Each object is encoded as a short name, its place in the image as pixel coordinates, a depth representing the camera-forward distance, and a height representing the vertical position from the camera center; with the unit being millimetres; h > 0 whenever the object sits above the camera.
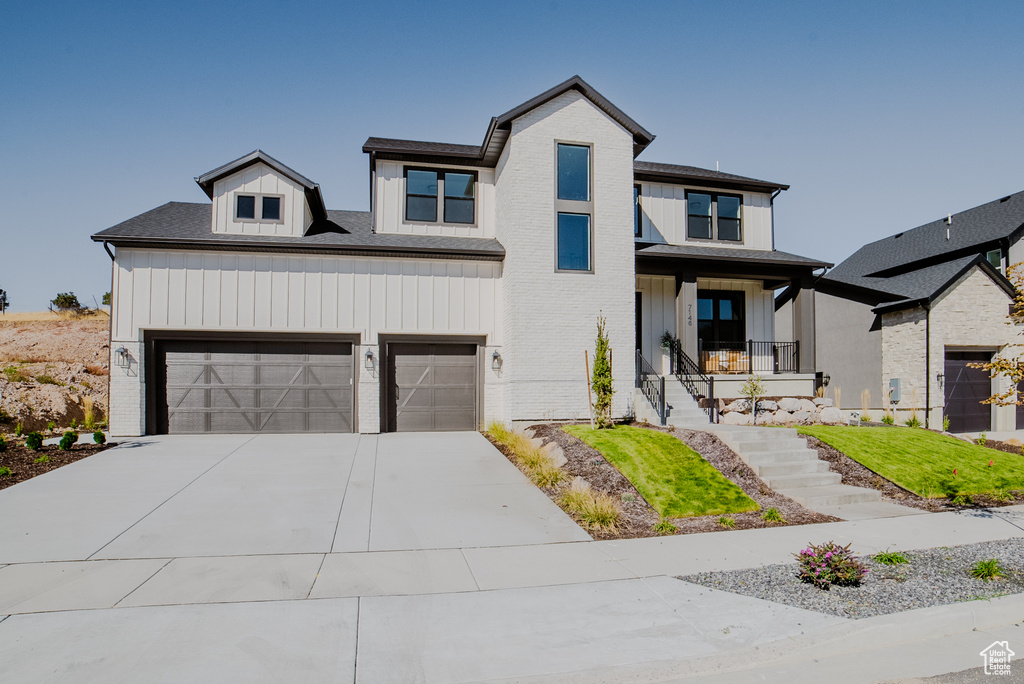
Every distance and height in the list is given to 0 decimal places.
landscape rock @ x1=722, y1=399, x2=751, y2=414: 16436 -1342
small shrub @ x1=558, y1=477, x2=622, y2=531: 8238 -2133
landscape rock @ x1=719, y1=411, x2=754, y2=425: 15828 -1607
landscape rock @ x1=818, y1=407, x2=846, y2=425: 16325 -1591
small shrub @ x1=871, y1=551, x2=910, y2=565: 6742 -2262
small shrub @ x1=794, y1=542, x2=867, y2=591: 5871 -2068
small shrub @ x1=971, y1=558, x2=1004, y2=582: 6234 -2226
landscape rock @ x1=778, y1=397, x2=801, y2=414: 16719 -1310
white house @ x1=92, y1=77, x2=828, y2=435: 14828 +1674
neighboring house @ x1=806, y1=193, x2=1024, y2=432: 18078 +736
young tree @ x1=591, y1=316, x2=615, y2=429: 13664 -647
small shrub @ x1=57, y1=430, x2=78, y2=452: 12388 -1669
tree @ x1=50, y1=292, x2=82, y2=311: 35812 +3380
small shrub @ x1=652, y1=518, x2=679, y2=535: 8086 -2299
